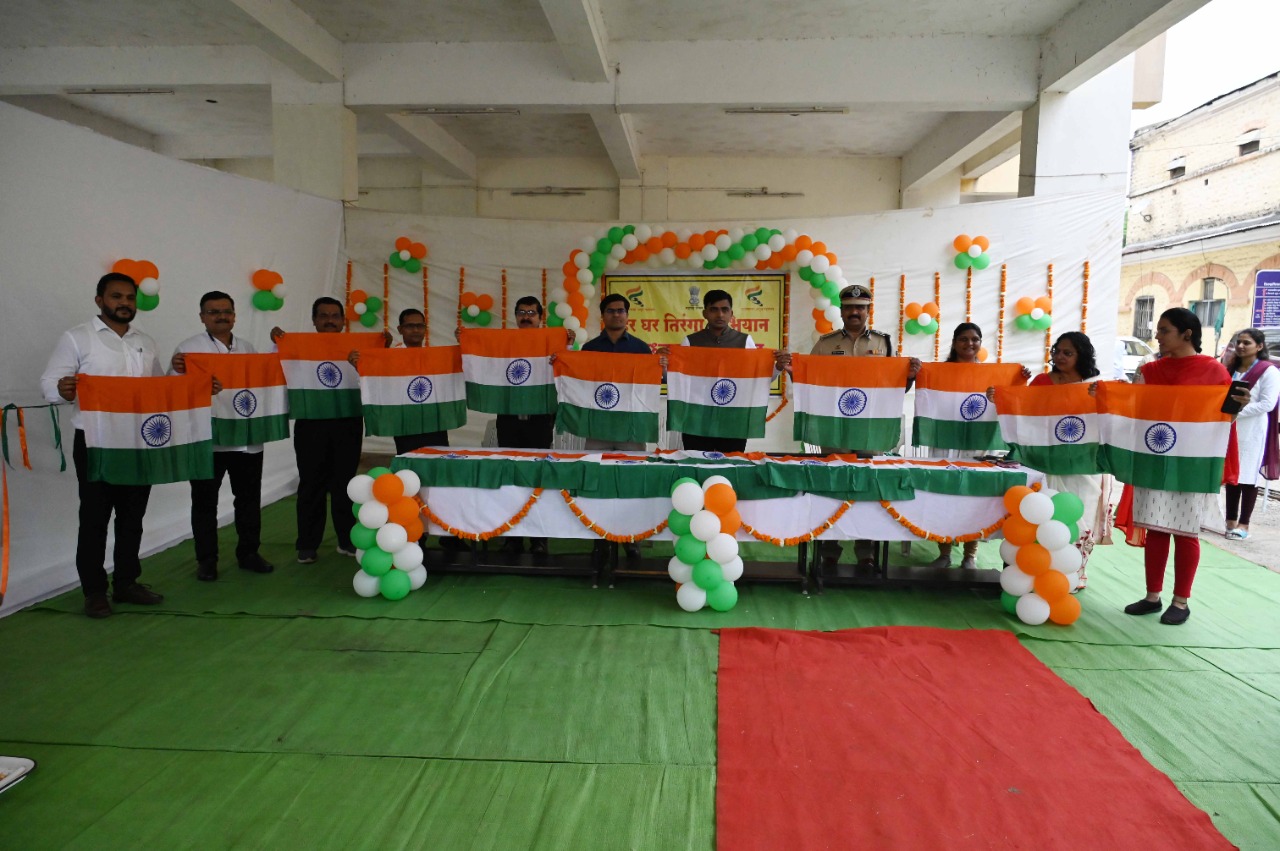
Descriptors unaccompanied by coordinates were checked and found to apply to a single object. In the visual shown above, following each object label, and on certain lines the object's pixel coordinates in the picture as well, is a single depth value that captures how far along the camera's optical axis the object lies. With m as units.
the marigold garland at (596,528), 3.88
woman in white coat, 4.88
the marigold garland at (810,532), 3.85
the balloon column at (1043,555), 3.54
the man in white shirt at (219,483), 4.09
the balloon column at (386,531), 3.79
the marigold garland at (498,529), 3.92
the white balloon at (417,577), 3.93
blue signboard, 7.04
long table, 3.83
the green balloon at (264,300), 5.70
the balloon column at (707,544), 3.62
